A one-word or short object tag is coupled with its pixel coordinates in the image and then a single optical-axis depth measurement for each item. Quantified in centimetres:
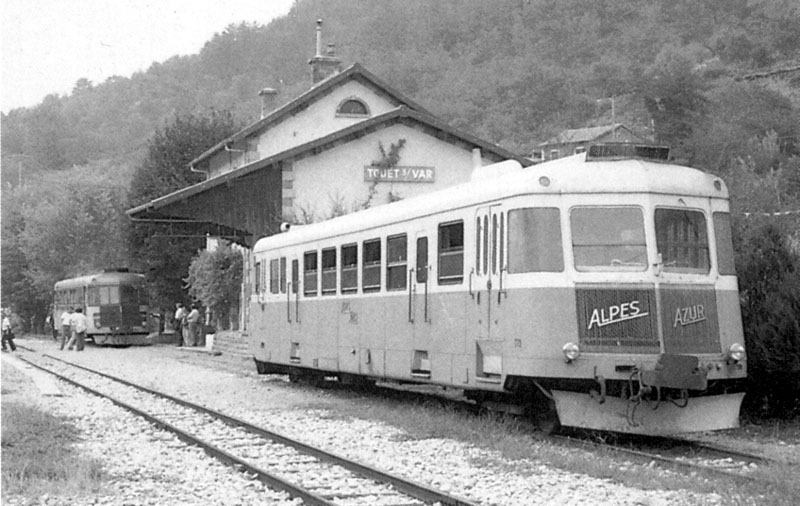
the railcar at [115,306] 4162
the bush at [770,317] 1205
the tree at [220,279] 3700
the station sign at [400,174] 3244
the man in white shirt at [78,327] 3544
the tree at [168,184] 4831
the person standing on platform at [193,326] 3875
